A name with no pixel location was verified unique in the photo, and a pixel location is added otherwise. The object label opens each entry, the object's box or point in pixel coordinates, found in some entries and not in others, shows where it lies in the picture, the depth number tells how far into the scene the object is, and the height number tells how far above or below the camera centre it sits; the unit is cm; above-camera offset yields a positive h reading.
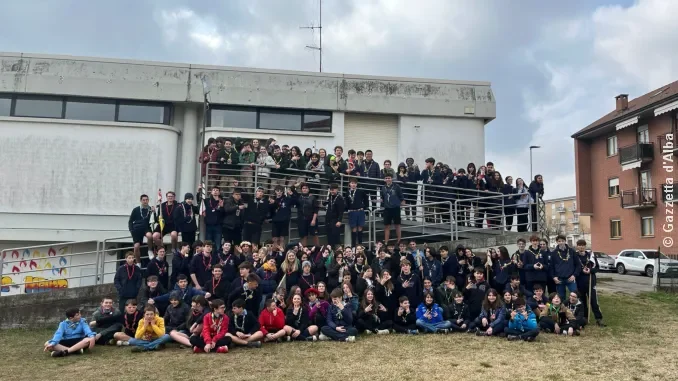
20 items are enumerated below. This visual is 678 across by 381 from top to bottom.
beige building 9081 +462
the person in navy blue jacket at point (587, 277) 1065 -73
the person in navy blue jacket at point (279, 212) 1204 +55
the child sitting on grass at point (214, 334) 830 -159
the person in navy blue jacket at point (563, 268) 1060 -55
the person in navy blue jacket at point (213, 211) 1163 +53
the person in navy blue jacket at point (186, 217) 1128 +37
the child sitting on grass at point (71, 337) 830 -171
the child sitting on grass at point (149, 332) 861 -163
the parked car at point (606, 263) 2849 -116
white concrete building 1586 +371
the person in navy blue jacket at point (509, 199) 1406 +109
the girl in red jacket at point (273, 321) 905 -148
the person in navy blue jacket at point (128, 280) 1021 -92
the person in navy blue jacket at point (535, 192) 1360 +126
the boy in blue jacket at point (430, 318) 970 -148
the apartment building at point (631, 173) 2938 +433
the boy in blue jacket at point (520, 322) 906 -143
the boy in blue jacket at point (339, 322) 910 -151
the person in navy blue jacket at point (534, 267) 1063 -54
